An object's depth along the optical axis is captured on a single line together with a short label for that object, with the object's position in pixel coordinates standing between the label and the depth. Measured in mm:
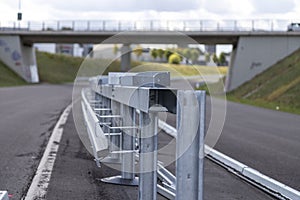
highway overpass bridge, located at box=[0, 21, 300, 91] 55375
